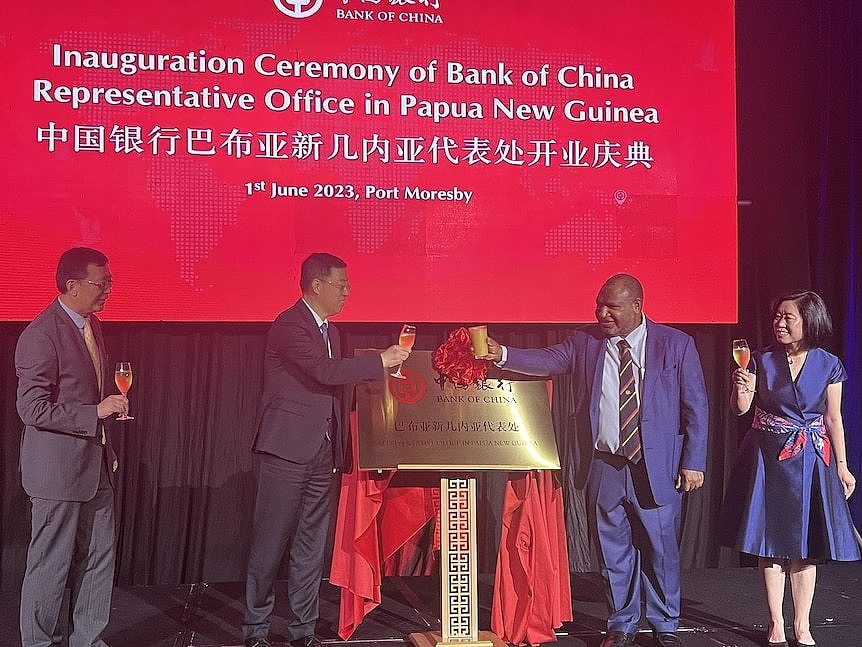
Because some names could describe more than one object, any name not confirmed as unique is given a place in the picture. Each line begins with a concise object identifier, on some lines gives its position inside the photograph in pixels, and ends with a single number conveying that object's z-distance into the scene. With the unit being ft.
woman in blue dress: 12.65
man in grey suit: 11.30
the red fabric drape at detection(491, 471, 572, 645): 13.19
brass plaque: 12.51
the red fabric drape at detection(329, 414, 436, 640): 13.12
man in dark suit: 12.73
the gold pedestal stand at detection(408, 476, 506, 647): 12.68
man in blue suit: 12.97
